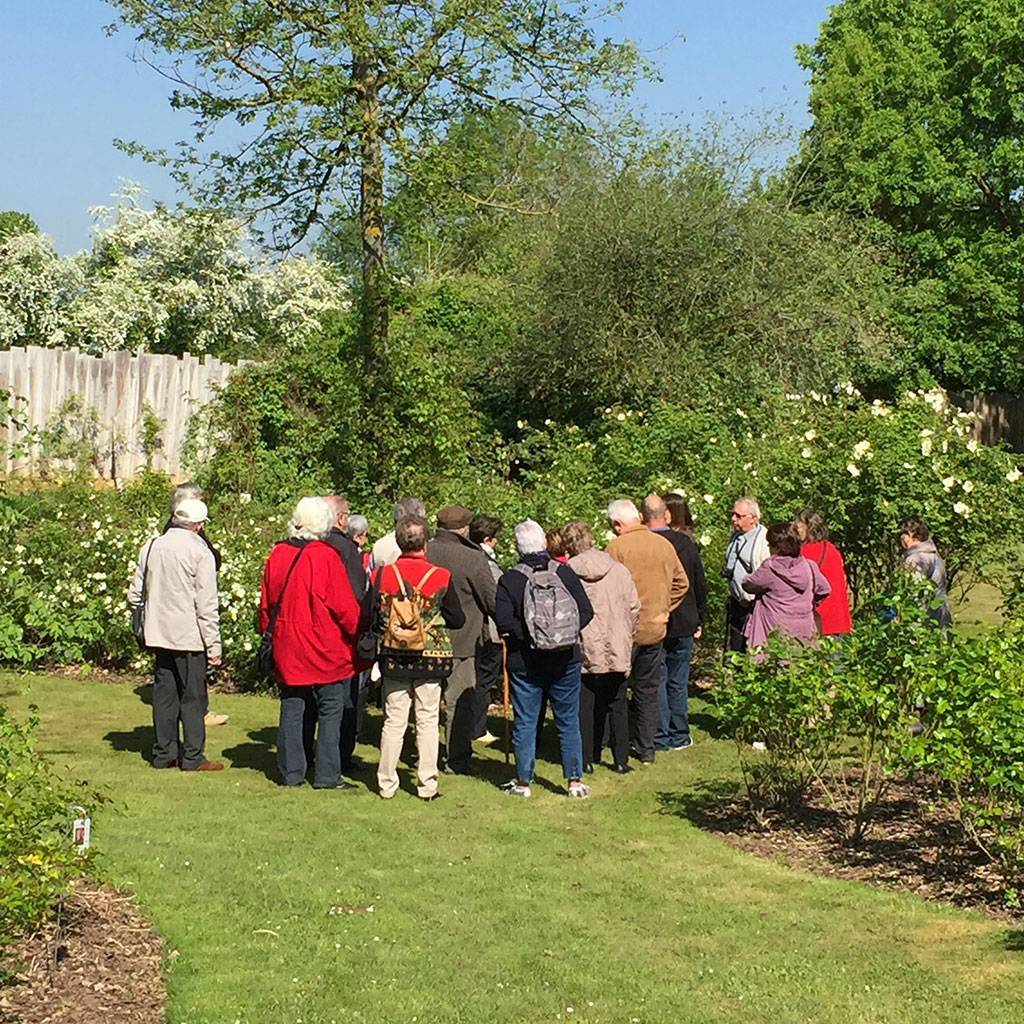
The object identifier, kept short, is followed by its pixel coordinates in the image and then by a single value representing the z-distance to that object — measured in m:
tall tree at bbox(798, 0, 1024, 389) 33.66
